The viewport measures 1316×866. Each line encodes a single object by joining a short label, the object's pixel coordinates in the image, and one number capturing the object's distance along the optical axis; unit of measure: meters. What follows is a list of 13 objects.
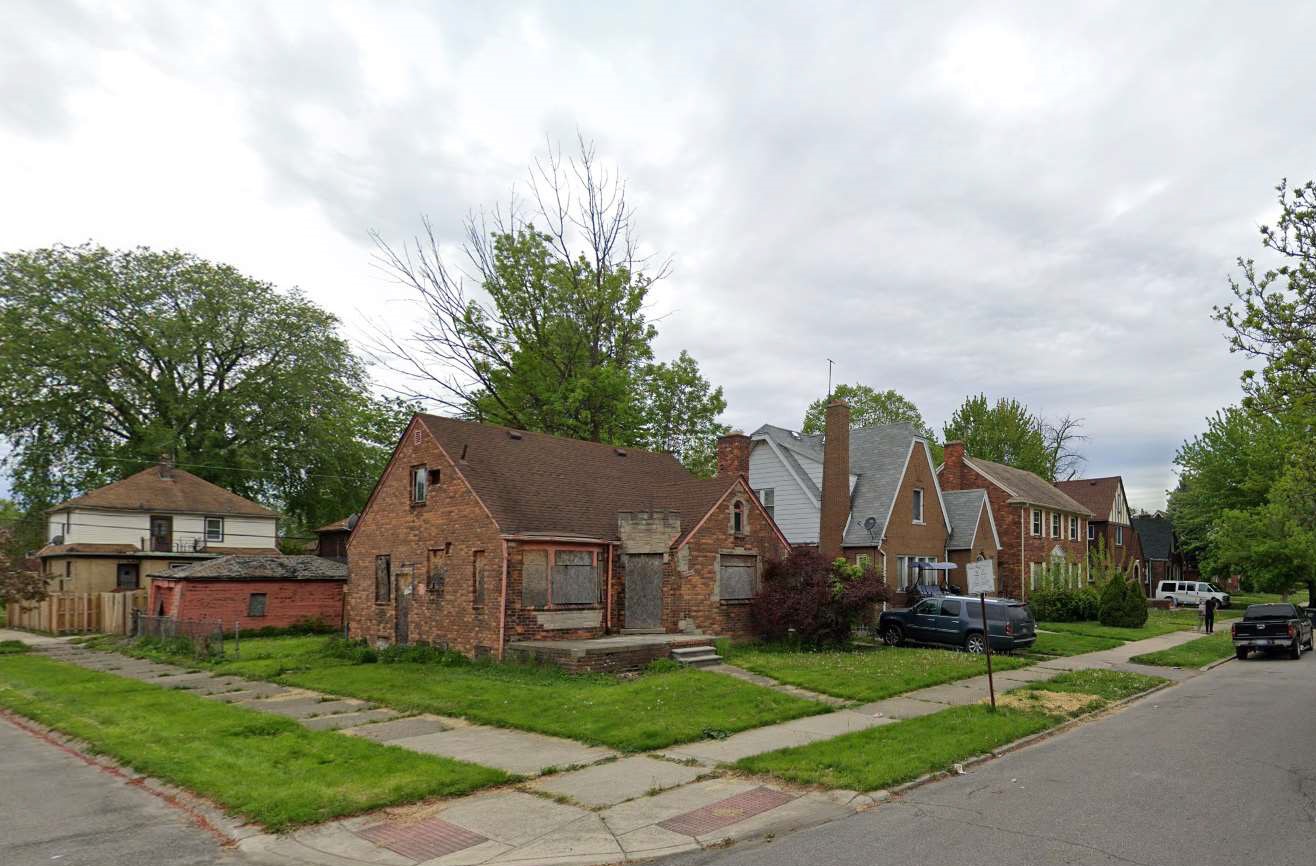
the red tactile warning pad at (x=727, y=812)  8.81
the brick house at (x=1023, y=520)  39.41
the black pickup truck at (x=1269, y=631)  25.42
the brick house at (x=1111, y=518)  54.00
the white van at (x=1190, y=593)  51.60
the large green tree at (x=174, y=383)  45.12
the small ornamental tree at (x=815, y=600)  22.64
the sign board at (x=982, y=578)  14.52
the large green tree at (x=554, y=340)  36.94
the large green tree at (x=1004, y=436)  63.62
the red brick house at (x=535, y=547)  20.42
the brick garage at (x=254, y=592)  30.73
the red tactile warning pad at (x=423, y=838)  8.18
